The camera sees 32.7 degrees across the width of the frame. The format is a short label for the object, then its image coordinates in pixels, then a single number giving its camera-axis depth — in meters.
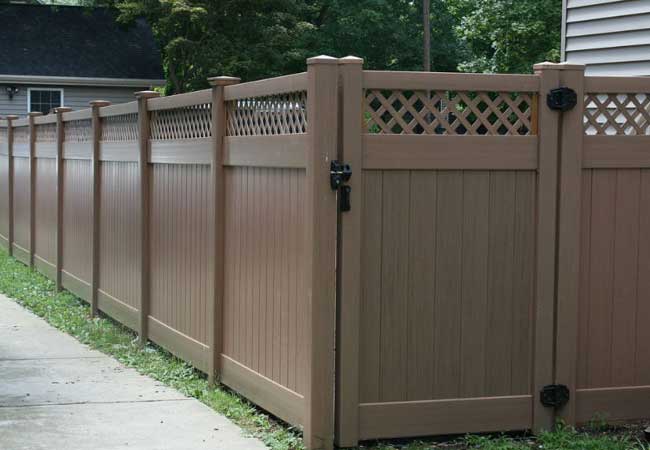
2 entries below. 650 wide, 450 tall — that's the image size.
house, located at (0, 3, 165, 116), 32.78
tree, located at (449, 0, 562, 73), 30.11
